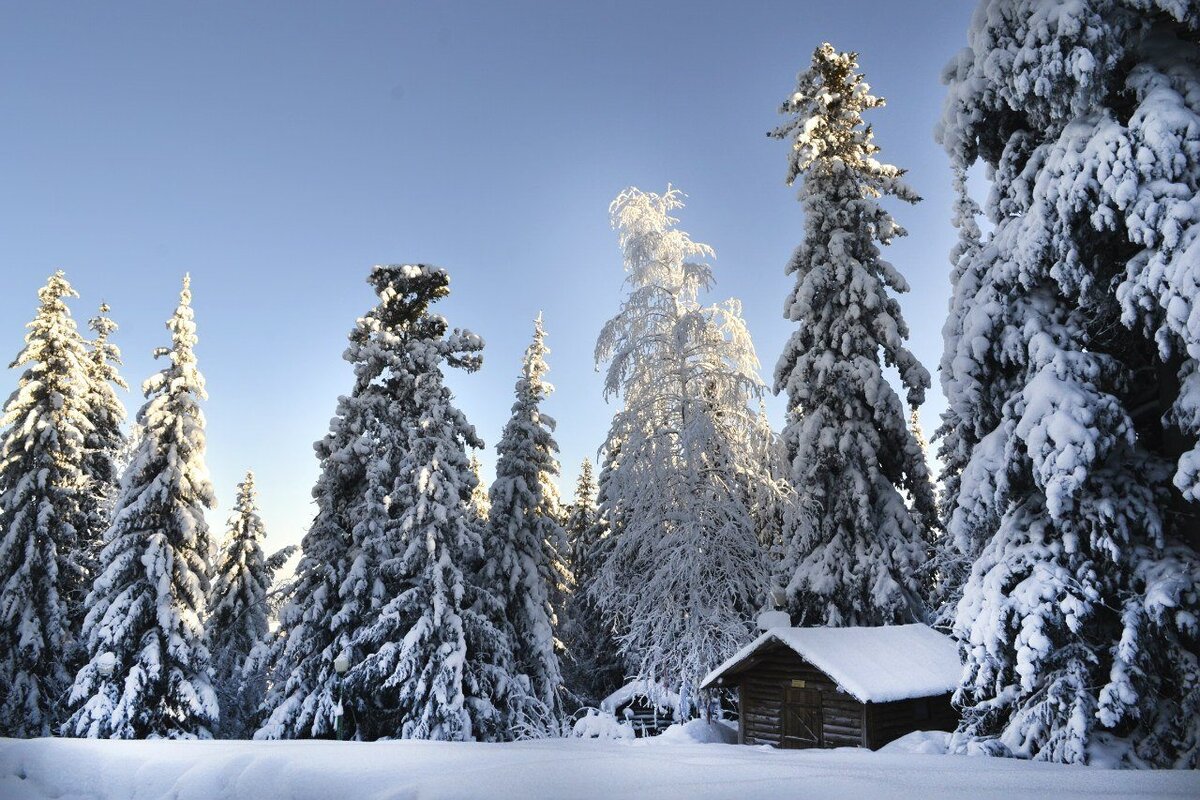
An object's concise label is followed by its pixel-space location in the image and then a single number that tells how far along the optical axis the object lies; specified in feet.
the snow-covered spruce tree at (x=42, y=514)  70.18
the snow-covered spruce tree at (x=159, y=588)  65.67
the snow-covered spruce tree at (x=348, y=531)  65.46
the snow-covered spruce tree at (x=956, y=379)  30.01
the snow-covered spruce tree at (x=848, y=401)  61.26
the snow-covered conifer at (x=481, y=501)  124.19
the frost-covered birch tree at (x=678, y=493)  56.65
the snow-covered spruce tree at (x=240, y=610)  88.17
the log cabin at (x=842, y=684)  53.88
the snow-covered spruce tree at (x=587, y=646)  107.36
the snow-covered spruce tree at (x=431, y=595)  63.00
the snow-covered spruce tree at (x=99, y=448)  80.84
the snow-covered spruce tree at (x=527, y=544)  77.56
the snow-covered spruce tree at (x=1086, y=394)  24.16
